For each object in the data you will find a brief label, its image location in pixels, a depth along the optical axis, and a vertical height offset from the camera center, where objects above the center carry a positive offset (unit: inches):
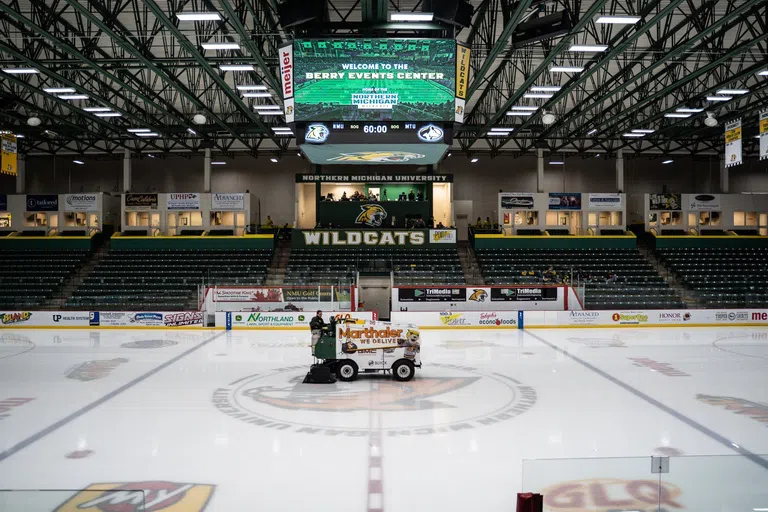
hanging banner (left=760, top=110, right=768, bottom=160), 624.9 +139.4
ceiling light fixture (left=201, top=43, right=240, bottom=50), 558.3 +201.2
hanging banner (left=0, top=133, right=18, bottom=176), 772.6 +142.8
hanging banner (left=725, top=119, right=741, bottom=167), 692.5 +139.6
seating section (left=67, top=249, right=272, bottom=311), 917.8 -22.1
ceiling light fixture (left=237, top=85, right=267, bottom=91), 729.6 +211.5
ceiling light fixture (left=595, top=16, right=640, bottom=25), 509.9 +205.9
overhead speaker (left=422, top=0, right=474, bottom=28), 501.2 +209.4
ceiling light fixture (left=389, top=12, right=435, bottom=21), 477.7 +195.1
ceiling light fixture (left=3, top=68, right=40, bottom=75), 670.7 +215.2
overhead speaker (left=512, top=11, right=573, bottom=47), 496.3 +196.5
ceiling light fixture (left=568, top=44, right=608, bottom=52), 562.3 +199.8
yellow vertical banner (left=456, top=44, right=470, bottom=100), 511.8 +164.6
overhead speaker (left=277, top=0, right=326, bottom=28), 498.3 +208.2
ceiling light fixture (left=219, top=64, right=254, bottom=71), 641.0 +210.1
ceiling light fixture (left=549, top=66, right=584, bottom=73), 646.5 +206.8
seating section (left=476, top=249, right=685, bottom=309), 946.1 -16.7
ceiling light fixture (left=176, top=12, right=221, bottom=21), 492.1 +201.6
